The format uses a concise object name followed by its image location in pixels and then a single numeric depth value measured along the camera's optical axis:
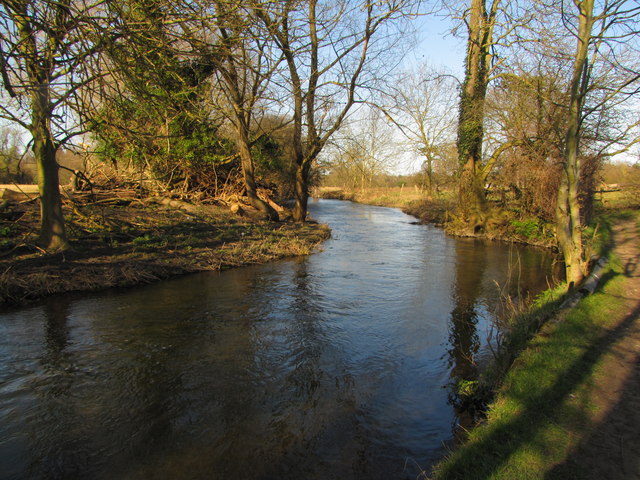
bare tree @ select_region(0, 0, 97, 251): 3.66
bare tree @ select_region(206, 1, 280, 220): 13.57
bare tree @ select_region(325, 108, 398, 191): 19.25
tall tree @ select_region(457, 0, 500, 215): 17.95
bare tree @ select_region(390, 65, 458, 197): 33.10
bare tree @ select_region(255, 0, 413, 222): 15.60
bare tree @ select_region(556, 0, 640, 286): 7.00
